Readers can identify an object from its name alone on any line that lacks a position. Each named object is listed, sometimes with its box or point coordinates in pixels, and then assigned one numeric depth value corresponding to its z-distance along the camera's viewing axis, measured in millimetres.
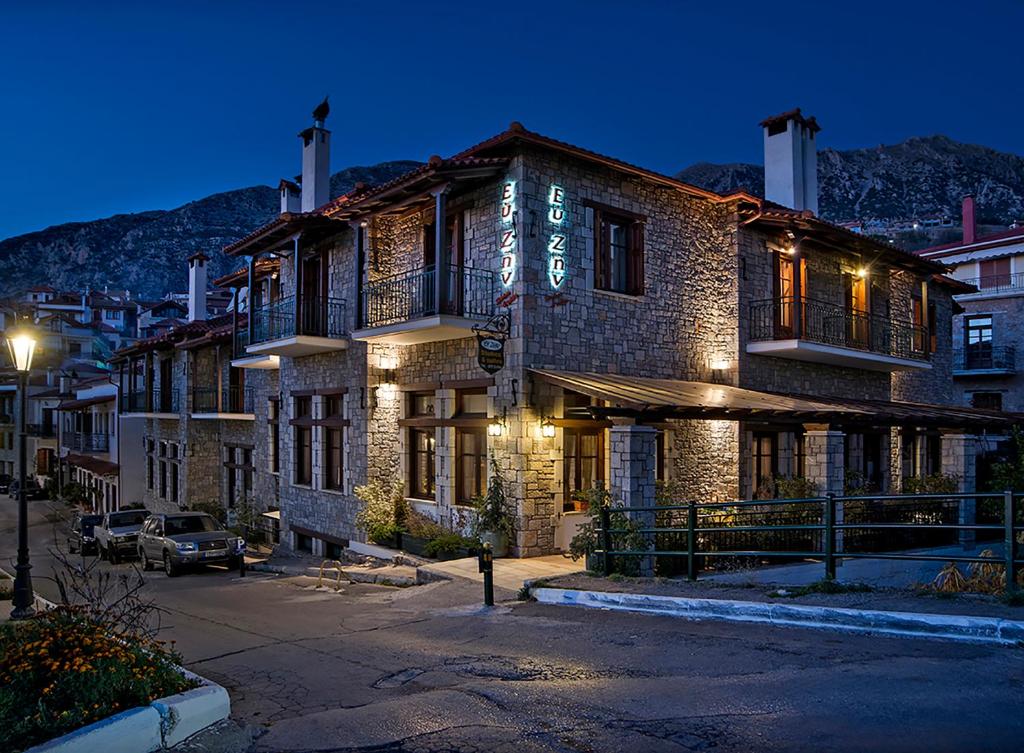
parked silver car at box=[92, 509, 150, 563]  22391
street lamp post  10789
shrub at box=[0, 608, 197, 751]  5234
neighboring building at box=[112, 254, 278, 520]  27453
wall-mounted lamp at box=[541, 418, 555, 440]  14852
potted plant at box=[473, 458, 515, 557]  14688
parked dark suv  25734
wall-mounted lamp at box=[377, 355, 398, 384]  18188
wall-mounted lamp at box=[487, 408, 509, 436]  14977
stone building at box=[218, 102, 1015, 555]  14992
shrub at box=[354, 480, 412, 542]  17453
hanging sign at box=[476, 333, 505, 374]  14273
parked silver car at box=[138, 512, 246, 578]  18531
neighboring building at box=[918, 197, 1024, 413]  36406
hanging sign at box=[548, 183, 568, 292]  15453
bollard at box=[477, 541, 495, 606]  11156
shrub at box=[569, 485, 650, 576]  11664
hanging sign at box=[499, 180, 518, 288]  15078
